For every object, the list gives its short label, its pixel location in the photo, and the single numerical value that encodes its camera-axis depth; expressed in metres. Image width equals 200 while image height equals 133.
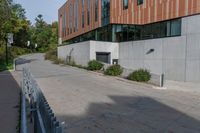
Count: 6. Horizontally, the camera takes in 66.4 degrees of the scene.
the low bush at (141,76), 10.77
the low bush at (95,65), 15.44
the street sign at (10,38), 17.29
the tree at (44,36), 51.84
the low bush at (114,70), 13.12
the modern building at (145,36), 12.34
